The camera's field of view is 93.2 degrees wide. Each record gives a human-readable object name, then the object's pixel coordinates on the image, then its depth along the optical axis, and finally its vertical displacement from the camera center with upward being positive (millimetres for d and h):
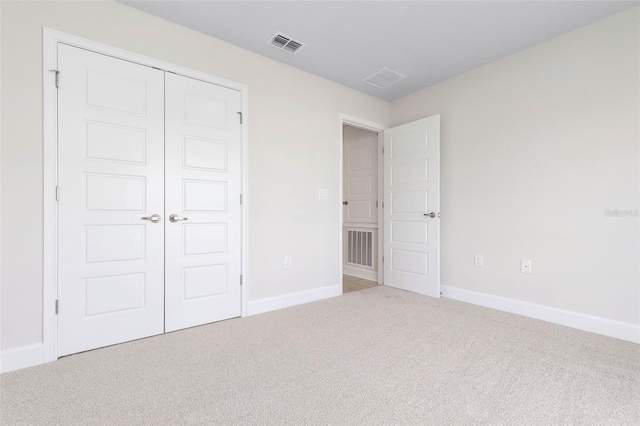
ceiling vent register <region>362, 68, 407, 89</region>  3303 +1538
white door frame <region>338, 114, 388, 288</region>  3613 +576
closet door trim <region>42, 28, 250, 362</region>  1961 +167
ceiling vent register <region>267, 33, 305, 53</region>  2660 +1549
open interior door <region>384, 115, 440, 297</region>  3471 +86
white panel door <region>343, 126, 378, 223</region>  4441 +581
